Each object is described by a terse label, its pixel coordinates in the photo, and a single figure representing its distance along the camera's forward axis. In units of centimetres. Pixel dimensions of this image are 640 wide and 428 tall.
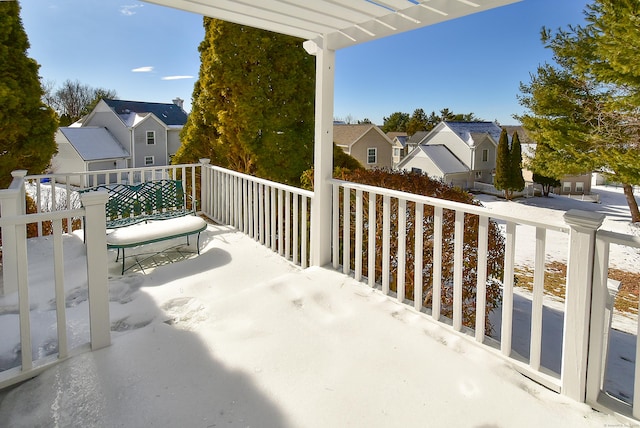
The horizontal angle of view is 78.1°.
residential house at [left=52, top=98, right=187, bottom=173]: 1822
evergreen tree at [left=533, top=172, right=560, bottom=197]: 1742
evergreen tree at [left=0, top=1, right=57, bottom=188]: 481
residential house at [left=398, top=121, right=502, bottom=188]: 1925
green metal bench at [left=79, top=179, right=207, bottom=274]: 381
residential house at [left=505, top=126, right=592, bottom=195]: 1524
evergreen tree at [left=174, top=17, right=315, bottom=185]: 641
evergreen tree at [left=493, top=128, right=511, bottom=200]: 1745
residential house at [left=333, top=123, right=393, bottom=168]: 2080
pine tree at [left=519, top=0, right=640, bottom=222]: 1000
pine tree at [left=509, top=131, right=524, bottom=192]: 1719
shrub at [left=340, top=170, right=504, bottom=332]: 385
